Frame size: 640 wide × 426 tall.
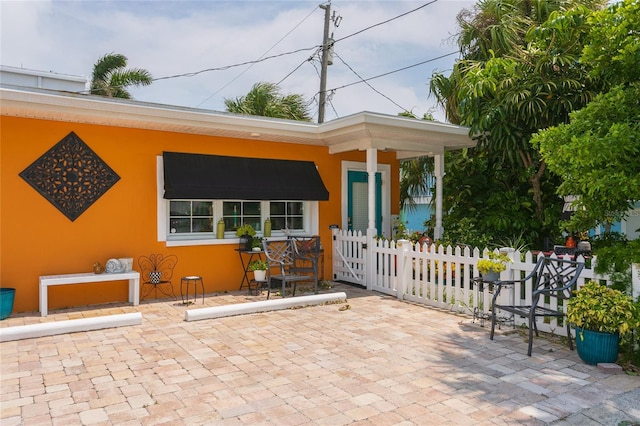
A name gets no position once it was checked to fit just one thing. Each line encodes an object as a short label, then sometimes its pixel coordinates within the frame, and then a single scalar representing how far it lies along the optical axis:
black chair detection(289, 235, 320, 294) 7.38
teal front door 9.35
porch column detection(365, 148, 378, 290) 7.79
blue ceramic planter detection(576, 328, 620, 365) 3.94
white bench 5.88
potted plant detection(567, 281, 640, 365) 3.91
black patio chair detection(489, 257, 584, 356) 4.41
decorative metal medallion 6.24
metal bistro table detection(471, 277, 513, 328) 5.47
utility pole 14.43
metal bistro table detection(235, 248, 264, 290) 7.79
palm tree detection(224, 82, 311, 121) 14.20
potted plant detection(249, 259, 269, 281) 7.37
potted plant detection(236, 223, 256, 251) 7.69
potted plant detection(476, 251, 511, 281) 5.33
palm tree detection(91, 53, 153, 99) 15.41
